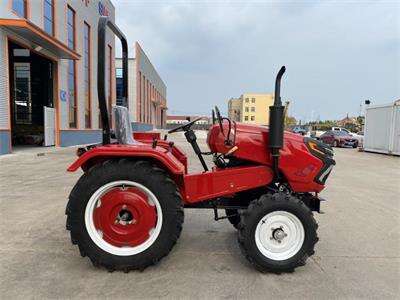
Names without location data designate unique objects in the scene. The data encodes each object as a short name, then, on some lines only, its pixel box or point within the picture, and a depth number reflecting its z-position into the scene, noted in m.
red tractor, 3.52
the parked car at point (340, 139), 26.59
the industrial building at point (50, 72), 14.30
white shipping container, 19.12
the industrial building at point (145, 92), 42.34
